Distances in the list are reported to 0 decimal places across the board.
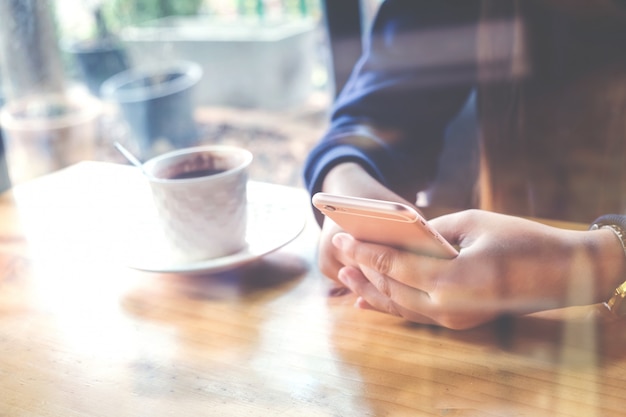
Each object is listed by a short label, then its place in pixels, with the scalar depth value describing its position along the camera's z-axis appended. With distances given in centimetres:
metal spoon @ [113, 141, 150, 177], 58
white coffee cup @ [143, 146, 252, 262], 54
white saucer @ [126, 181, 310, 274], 55
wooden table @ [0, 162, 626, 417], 39
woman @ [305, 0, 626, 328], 69
